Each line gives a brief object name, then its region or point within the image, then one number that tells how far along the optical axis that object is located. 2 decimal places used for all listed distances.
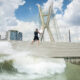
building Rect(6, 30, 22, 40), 88.29
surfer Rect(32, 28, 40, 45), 7.41
